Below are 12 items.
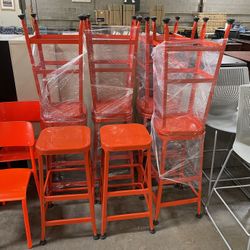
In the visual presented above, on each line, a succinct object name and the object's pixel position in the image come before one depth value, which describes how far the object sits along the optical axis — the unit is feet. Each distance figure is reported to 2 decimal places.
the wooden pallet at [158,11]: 19.79
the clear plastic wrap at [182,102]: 4.75
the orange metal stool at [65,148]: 4.83
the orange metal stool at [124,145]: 4.95
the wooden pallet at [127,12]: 19.20
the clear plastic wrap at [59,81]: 5.64
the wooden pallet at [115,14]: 19.03
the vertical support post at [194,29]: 5.71
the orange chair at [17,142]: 5.31
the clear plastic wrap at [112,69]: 5.45
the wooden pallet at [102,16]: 19.02
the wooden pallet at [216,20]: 20.46
